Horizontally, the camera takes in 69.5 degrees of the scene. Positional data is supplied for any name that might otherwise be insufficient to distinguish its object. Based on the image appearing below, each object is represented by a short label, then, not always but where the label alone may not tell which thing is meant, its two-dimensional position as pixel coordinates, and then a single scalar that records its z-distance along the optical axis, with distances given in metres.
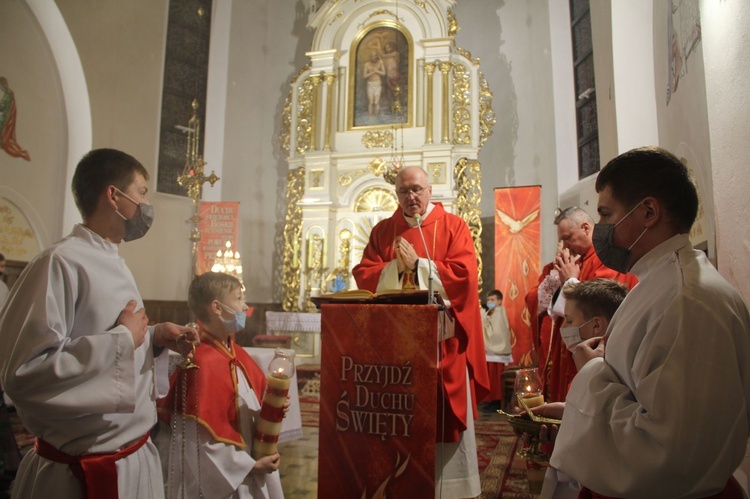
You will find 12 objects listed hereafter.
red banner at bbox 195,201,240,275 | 10.14
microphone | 2.44
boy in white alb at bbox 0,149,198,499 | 1.66
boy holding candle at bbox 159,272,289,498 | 2.27
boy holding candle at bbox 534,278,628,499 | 2.23
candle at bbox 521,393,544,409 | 2.11
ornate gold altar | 10.23
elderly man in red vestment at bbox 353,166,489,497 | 3.01
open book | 2.46
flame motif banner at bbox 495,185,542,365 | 8.78
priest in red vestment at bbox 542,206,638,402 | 3.12
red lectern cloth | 2.43
